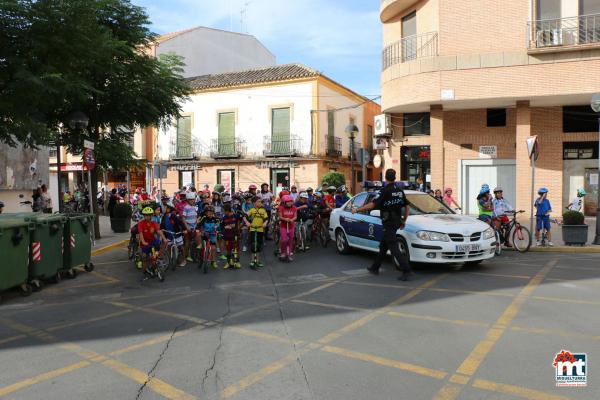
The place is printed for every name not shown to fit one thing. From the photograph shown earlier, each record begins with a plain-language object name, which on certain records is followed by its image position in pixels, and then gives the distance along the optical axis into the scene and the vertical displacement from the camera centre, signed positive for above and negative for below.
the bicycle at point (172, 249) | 9.80 -1.25
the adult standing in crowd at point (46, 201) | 18.21 -0.53
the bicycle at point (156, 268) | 8.93 -1.48
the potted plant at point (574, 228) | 12.07 -1.08
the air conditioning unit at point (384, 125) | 21.48 +2.58
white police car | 8.70 -0.90
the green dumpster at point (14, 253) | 7.32 -1.01
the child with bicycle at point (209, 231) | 10.16 -0.92
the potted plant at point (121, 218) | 17.05 -1.09
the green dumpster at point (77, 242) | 9.18 -1.05
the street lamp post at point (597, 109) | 12.41 +1.88
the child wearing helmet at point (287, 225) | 10.91 -0.87
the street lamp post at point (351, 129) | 18.50 +2.10
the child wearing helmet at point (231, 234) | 10.09 -0.98
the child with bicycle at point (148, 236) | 8.98 -0.91
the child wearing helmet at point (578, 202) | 16.53 -0.59
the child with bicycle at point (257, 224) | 10.22 -0.79
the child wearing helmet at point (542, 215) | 12.35 -0.76
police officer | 8.39 -0.46
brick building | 17.17 +3.26
